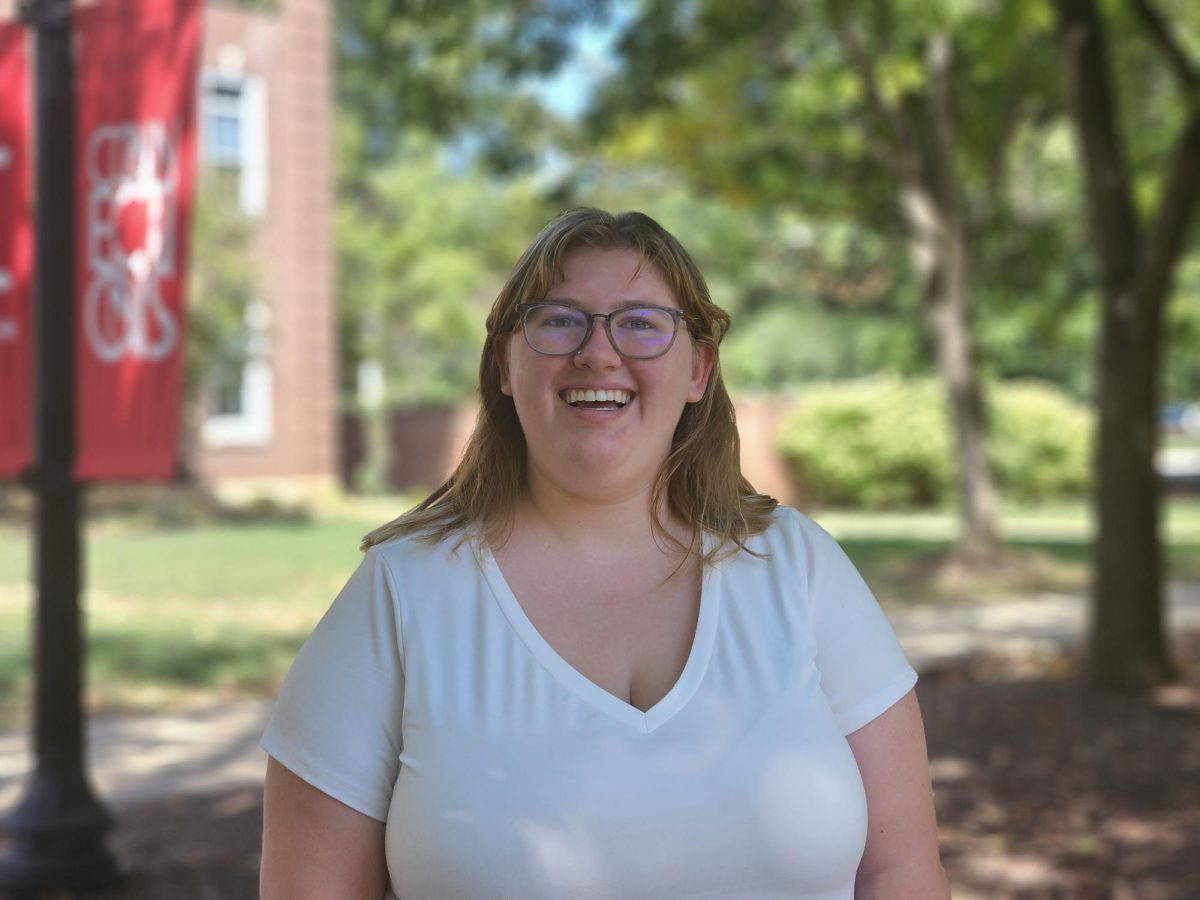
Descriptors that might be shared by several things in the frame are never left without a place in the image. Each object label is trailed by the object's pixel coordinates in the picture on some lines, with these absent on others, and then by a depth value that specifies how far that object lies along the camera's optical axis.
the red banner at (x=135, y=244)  4.75
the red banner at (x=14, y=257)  4.91
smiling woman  1.79
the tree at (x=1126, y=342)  7.54
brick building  23.03
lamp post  4.73
